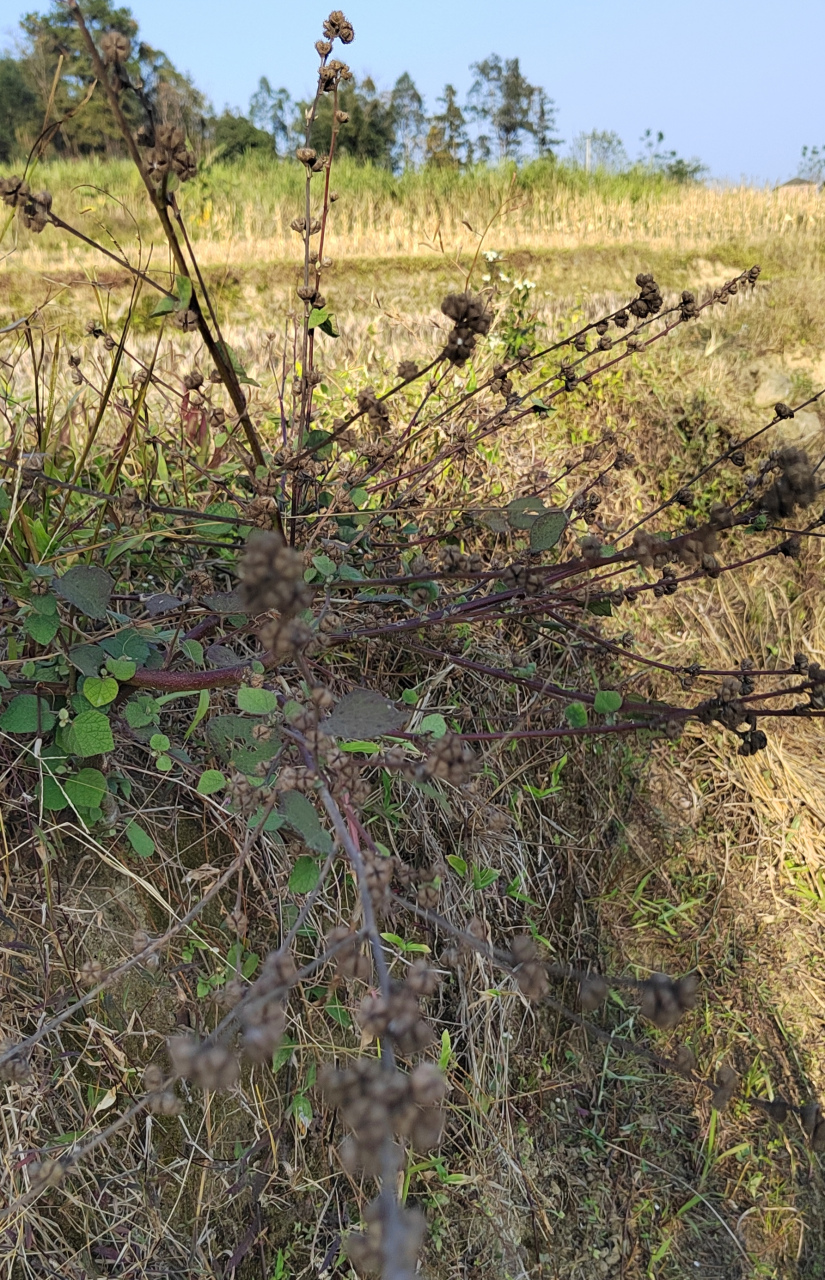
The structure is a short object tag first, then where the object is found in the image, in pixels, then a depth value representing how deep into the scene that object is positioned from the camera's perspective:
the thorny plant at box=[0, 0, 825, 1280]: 0.44
